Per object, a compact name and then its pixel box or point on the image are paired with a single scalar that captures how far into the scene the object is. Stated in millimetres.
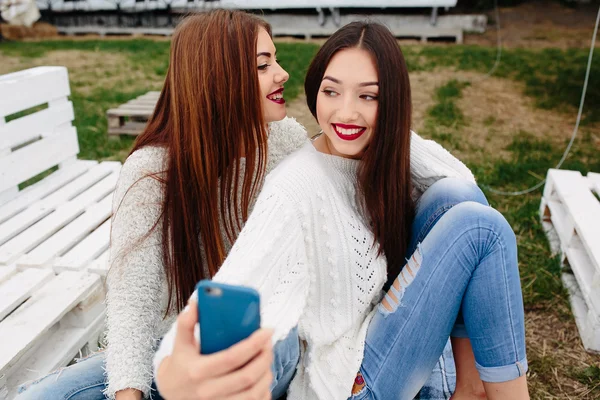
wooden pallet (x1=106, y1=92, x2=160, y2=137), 4871
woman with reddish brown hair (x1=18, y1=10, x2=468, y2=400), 1477
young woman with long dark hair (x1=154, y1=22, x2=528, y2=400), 1408
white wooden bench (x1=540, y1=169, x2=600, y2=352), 2268
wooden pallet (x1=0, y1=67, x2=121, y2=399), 1813
